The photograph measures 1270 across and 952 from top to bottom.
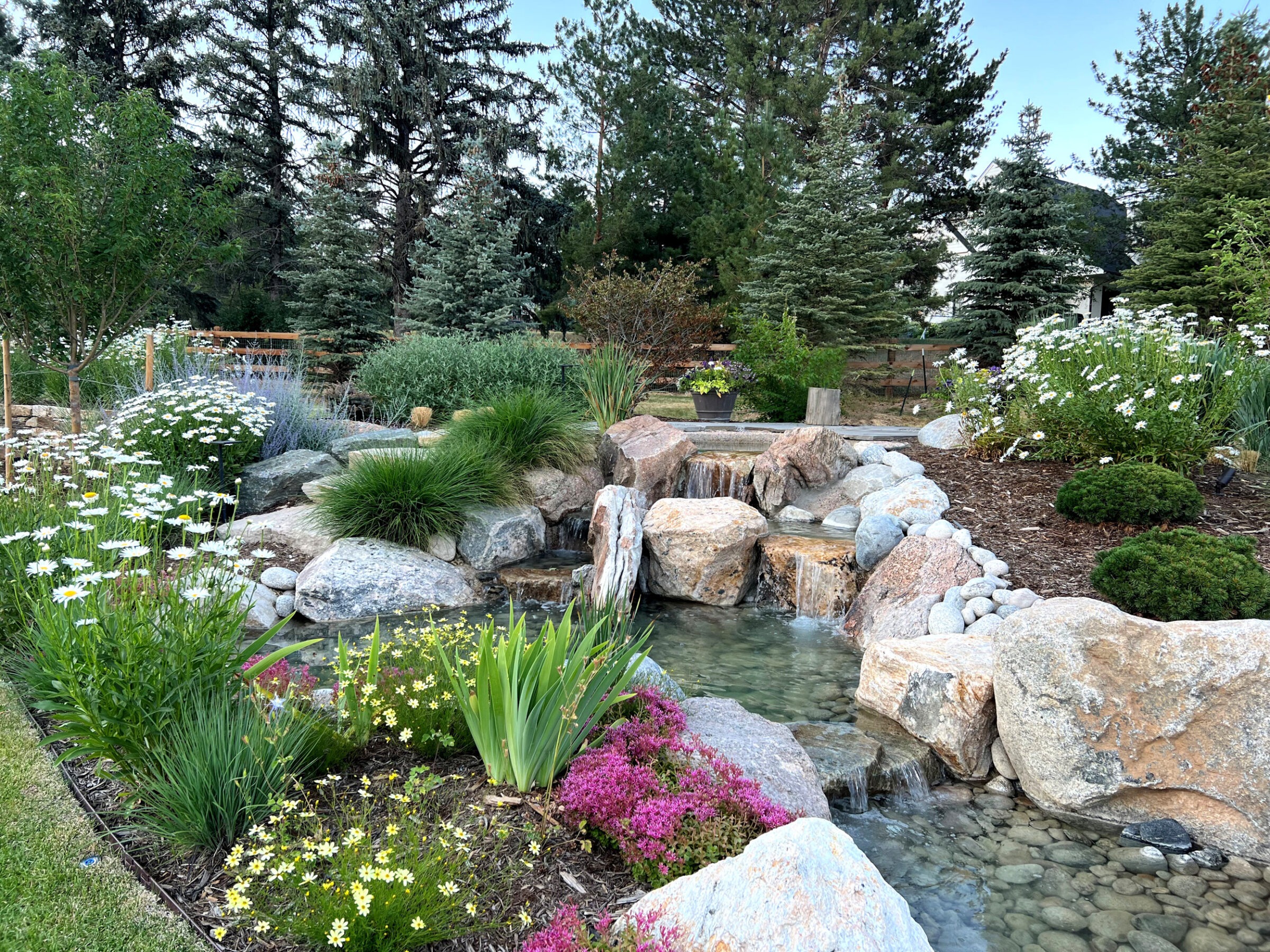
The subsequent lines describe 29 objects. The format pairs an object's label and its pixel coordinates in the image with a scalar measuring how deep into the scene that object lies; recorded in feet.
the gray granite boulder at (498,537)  22.44
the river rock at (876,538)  20.25
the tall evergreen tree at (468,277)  55.57
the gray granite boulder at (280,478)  23.63
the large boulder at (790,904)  5.72
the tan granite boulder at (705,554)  21.02
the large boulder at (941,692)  12.51
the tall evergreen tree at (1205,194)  50.31
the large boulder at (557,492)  25.13
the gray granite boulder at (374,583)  19.08
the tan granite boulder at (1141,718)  10.36
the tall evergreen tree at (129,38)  68.18
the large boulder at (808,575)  20.15
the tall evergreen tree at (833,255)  53.52
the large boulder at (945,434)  28.81
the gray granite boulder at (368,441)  26.13
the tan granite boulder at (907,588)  17.13
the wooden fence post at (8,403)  19.01
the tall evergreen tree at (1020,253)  53.06
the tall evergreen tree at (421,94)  66.95
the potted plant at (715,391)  38.40
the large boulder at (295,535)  21.24
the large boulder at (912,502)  20.97
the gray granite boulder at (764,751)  9.95
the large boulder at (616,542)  20.57
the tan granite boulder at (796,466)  26.58
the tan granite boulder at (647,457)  26.66
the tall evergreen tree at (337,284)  54.24
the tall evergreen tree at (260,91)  70.79
